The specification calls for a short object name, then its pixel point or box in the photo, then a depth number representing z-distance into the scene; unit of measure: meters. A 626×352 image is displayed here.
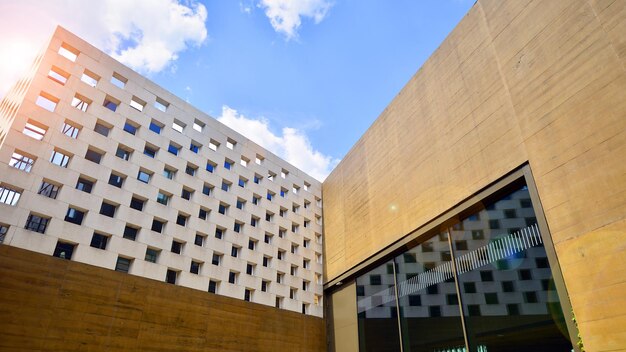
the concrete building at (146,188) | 15.64
